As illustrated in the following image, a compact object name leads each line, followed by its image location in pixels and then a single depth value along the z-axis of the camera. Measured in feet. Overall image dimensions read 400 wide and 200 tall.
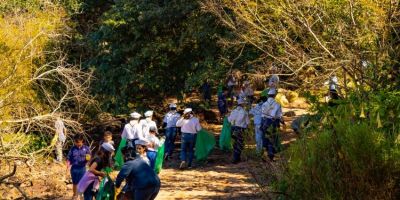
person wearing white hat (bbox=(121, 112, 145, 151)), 46.21
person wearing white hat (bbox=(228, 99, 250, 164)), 44.70
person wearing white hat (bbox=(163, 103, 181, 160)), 50.31
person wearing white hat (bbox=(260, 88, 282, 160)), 42.68
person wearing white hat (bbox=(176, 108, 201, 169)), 46.37
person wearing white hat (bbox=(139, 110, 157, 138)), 45.98
